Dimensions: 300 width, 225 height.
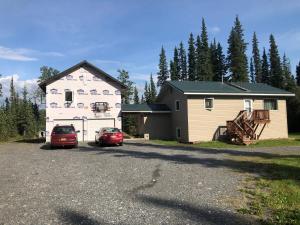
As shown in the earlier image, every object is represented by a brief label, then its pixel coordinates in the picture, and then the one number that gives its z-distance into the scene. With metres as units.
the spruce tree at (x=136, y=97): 65.67
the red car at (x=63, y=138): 17.47
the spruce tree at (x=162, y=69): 60.62
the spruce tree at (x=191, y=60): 53.86
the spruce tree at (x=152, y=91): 55.18
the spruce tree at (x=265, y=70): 52.25
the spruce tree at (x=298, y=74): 46.96
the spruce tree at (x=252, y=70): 61.11
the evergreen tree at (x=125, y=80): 53.38
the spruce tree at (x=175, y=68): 58.47
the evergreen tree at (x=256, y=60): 58.60
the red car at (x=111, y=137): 18.33
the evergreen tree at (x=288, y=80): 41.28
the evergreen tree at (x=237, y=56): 48.68
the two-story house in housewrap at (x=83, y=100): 22.89
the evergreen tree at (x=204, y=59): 49.65
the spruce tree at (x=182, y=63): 58.36
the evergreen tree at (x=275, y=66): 47.02
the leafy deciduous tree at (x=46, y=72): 65.91
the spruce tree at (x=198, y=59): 50.87
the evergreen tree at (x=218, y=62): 51.45
